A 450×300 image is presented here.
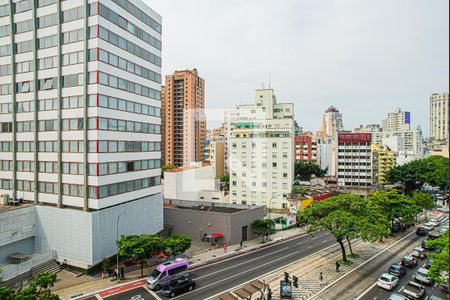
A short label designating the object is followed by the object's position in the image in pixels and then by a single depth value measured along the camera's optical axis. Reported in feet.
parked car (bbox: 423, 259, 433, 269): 108.27
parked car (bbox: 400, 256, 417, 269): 112.78
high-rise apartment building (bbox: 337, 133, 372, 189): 322.96
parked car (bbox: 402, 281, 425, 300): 87.66
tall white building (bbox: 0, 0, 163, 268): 109.40
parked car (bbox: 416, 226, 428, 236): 160.97
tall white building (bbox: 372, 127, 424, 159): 488.02
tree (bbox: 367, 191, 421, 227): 148.25
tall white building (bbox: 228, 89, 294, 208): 233.35
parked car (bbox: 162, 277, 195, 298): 89.76
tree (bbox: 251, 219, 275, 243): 153.17
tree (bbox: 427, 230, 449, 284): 72.75
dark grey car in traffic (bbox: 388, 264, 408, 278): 102.83
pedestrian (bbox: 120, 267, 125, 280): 104.12
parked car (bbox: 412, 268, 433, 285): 98.22
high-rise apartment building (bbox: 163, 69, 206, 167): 411.54
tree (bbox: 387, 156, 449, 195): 265.13
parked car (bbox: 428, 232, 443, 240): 145.59
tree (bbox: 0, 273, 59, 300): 63.05
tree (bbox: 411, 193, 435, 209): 197.36
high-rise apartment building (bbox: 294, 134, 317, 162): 386.93
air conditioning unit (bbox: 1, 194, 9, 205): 121.29
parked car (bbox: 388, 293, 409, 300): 79.51
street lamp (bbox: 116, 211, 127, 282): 104.26
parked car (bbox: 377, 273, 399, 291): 93.20
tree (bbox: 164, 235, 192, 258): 108.58
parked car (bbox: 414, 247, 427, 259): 123.08
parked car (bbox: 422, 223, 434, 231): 167.76
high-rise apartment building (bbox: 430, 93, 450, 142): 606.96
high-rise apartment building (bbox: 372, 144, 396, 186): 344.28
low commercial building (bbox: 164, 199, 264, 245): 148.05
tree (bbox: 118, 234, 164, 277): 100.22
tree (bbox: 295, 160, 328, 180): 349.20
